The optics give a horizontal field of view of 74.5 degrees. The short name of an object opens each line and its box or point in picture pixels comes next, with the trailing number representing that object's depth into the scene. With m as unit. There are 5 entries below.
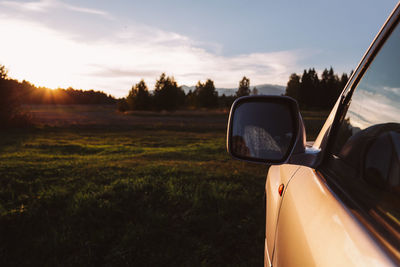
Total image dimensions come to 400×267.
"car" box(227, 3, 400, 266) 0.83
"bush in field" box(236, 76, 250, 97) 77.44
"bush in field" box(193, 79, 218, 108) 61.17
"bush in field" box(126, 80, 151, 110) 54.62
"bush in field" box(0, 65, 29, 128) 21.45
